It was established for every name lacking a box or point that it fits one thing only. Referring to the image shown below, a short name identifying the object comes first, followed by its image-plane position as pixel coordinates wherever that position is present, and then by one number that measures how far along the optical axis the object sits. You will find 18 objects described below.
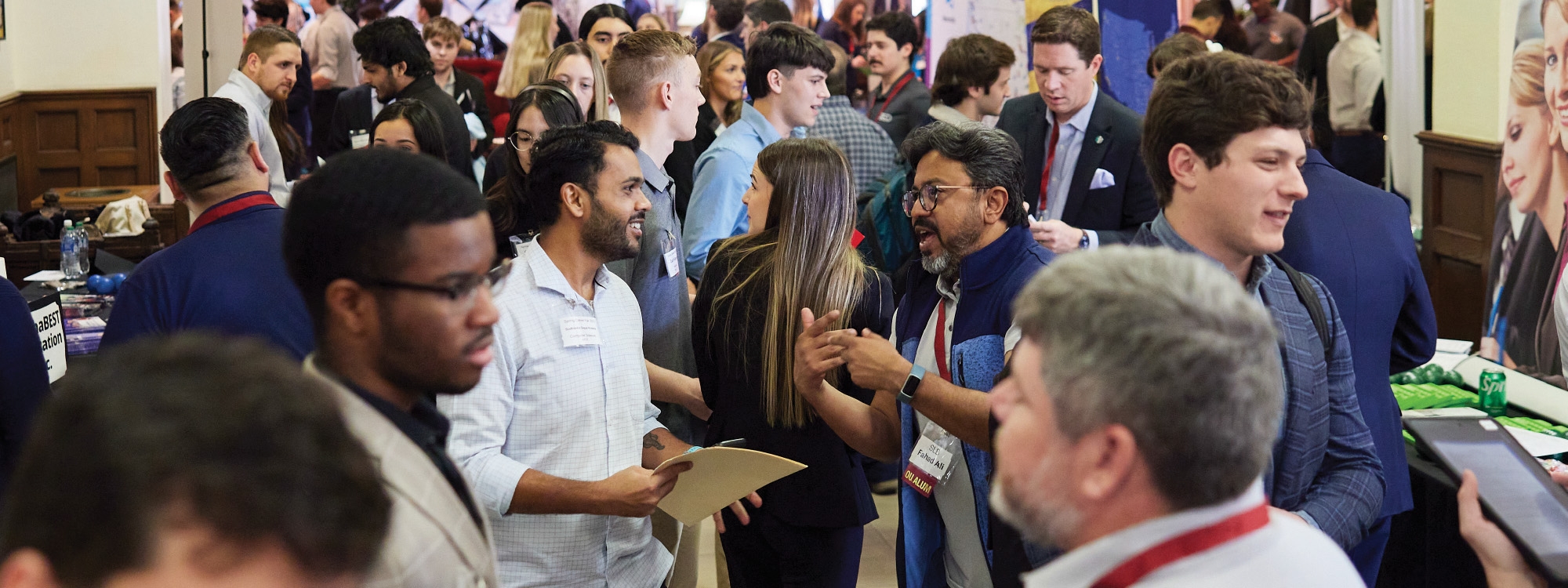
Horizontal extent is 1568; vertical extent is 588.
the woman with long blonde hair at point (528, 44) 6.39
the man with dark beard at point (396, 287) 1.24
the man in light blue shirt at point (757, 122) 3.80
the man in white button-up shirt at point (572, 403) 2.01
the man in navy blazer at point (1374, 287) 2.37
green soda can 3.42
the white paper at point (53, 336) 3.18
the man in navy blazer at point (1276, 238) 1.84
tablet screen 1.72
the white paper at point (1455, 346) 3.97
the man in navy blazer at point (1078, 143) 3.89
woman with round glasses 3.59
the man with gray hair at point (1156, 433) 1.01
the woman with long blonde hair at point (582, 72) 4.80
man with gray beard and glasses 2.18
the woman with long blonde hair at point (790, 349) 2.63
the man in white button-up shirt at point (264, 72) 5.25
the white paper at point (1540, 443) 2.98
